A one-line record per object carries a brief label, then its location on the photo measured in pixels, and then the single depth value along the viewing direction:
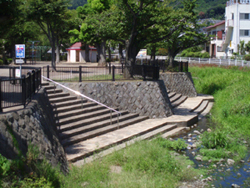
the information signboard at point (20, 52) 11.73
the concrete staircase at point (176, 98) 20.65
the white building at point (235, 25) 45.81
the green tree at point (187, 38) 24.30
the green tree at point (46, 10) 19.89
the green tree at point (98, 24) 17.59
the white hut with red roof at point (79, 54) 49.38
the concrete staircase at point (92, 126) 10.70
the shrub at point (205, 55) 47.88
